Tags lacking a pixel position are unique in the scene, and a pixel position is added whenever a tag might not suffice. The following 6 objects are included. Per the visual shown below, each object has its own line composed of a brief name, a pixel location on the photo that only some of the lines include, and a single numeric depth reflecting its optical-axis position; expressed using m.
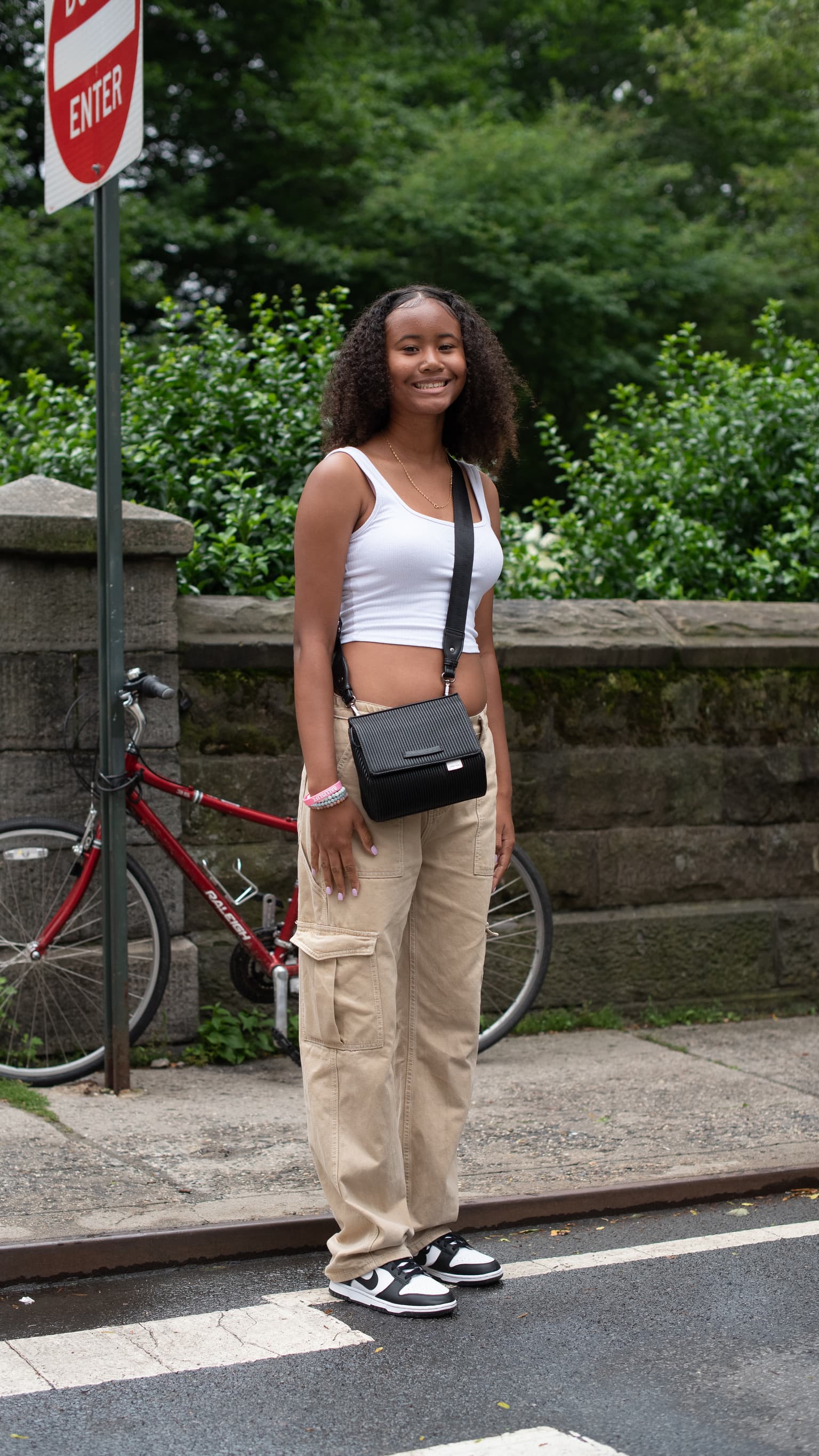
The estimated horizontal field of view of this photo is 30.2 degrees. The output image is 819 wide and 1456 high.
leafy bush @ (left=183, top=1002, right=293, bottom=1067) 4.84
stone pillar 4.62
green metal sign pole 4.26
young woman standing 3.06
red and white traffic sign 4.14
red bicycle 4.49
